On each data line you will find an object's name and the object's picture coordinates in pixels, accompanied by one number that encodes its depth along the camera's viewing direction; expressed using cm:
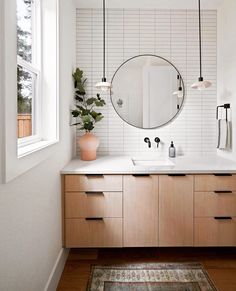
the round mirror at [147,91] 349
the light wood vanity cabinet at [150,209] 277
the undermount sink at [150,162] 329
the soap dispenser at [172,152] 341
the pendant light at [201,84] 291
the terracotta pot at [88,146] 320
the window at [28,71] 193
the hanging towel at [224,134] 315
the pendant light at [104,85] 301
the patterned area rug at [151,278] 242
